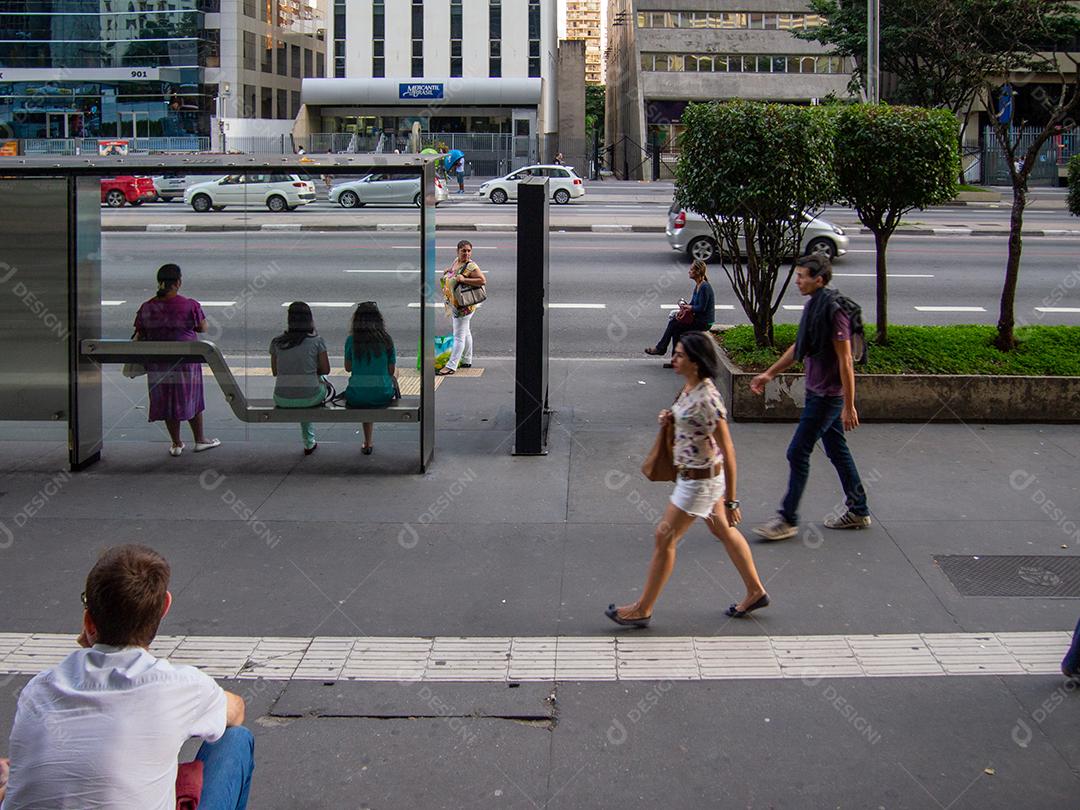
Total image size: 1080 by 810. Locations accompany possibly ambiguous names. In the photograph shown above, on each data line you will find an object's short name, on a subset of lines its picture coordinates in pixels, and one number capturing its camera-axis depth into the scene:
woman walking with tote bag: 5.93
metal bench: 9.09
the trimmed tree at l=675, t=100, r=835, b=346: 10.63
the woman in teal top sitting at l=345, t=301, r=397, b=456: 9.24
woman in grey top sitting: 9.27
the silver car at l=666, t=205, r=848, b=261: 21.52
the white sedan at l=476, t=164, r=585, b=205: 39.56
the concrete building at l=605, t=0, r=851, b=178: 65.50
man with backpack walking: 7.29
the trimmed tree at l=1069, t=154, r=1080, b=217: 11.61
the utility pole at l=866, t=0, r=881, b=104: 31.05
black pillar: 9.20
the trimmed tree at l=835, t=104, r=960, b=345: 10.90
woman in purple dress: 9.23
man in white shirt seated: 3.05
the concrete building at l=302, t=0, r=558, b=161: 65.00
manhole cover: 6.66
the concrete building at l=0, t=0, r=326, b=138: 73.50
